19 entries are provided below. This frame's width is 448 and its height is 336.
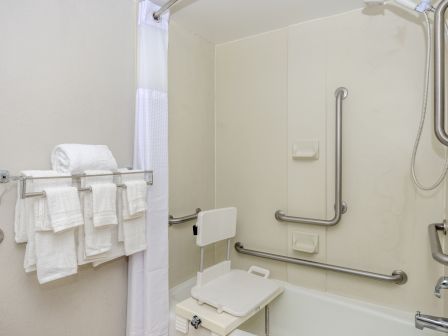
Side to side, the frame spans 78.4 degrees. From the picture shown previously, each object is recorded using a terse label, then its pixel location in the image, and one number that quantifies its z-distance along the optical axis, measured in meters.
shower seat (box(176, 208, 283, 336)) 1.35
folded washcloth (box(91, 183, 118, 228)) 1.16
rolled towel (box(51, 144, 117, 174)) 1.11
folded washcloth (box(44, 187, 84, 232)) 1.01
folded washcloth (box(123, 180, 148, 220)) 1.30
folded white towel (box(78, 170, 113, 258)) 1.16
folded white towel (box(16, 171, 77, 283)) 1.01
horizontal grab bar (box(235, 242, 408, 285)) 1.53
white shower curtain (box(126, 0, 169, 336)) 1.43
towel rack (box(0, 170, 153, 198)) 0.98
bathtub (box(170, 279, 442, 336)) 1.48
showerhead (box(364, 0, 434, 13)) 1.28
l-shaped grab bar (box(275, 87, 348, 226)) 1.65
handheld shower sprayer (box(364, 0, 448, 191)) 1.29
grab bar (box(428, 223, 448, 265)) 1.06
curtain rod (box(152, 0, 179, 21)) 1.41
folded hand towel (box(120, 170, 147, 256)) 1.31
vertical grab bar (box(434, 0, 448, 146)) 1.19
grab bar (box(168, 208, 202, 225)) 1.75
